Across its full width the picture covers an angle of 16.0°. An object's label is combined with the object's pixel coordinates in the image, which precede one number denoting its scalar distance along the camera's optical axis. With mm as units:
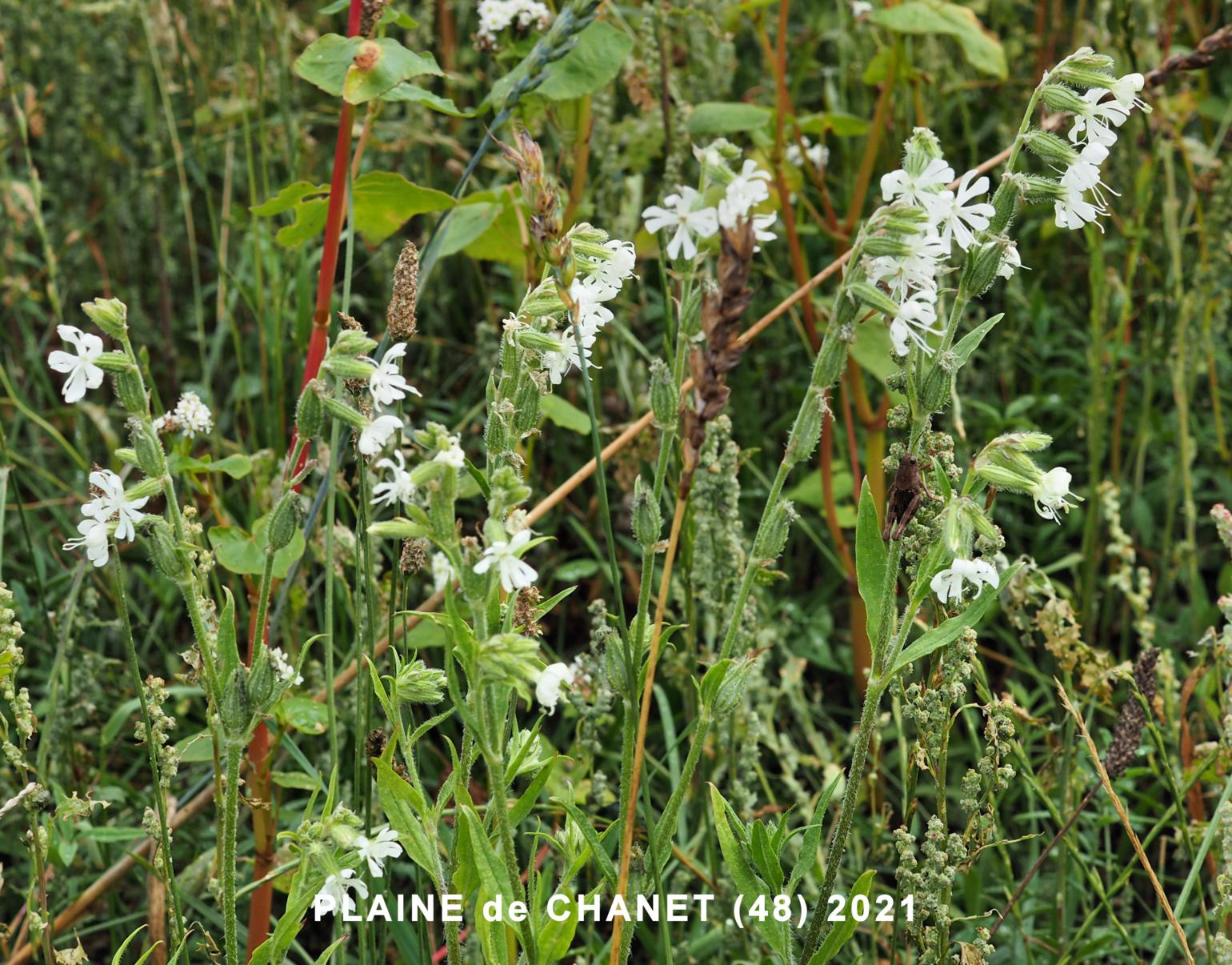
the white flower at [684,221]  880
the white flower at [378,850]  898
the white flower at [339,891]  893
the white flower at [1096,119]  904
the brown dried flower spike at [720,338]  853
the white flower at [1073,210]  905
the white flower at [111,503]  887
